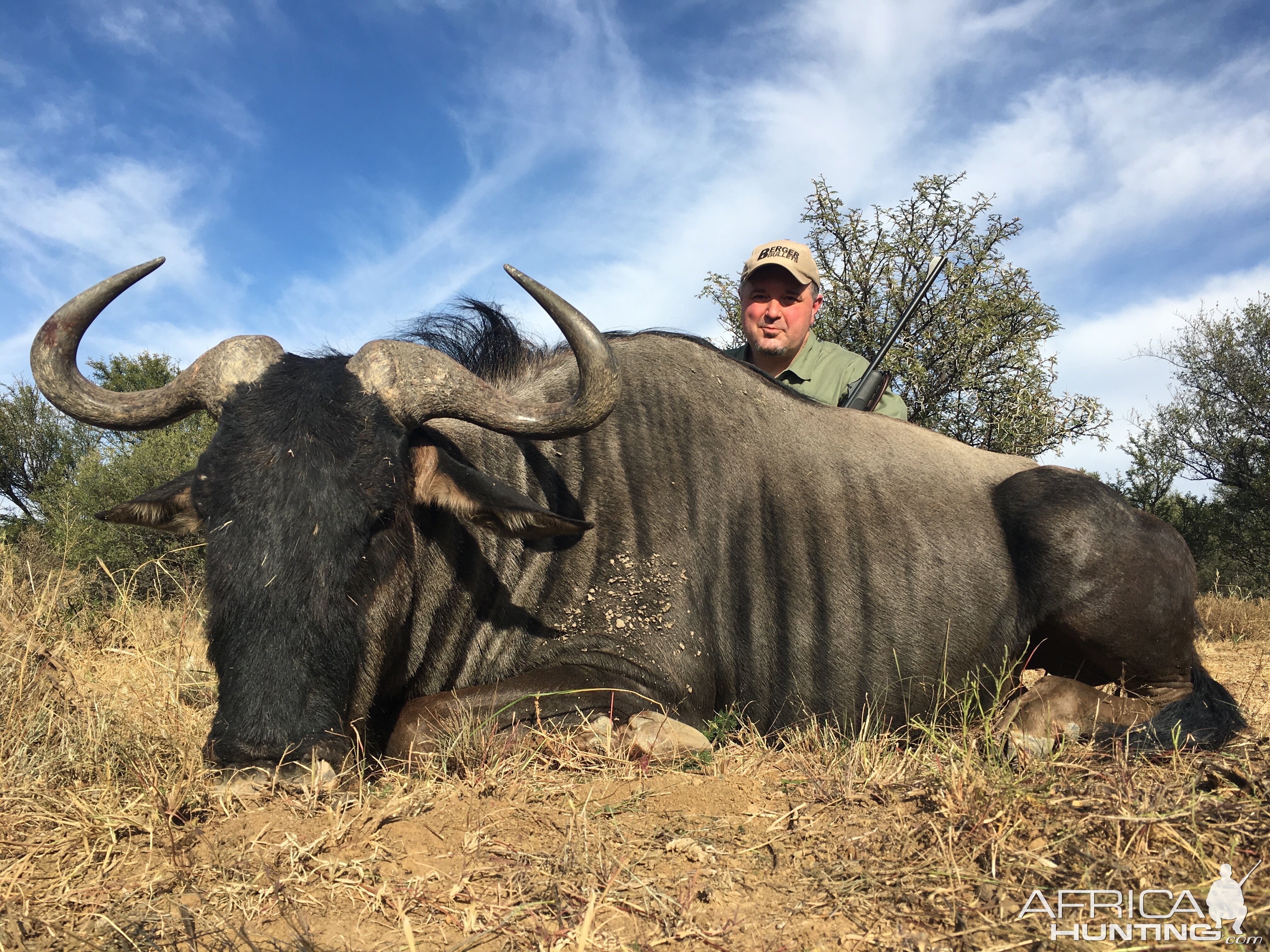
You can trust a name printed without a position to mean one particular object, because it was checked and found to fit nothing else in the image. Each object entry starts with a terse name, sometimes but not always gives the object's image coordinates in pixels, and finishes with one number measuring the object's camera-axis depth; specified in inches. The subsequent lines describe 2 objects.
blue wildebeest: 114.1
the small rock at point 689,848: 82.6
